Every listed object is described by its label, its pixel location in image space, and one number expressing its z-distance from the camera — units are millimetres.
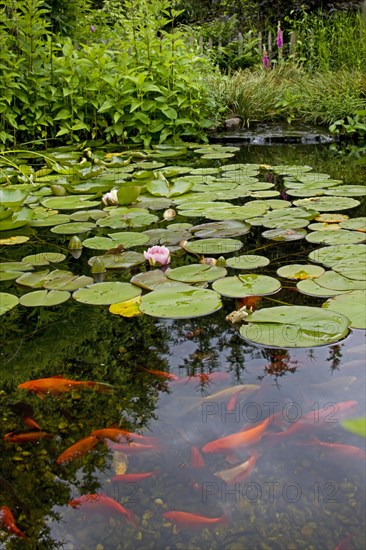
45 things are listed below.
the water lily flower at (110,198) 3238
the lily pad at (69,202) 3240
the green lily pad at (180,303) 1867
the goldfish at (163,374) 1611
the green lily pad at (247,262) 2240
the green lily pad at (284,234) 2547
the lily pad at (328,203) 2928
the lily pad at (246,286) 1998
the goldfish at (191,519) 1106
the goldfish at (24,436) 1364
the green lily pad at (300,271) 2129
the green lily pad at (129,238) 2595
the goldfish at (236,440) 1313
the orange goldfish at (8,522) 1102
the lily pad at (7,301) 1981
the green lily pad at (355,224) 2594
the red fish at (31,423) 1414
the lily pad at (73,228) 2836
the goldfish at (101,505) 1133
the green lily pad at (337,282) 1968
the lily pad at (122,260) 2348
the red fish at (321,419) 1355
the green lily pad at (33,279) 2203
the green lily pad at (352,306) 1752
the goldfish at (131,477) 1225
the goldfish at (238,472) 1219
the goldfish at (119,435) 1351
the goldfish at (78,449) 1296
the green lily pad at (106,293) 2018
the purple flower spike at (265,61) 7468
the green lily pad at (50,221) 2992
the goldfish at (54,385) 1562
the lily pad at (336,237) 2422
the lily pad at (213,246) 2445
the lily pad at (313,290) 1942
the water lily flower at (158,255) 2287
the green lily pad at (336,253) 2227
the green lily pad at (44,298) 2029
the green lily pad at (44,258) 2471
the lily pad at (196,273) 2137
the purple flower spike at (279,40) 7758
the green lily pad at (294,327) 1656
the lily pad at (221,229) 2643
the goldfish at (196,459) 1268
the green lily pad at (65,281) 2156
